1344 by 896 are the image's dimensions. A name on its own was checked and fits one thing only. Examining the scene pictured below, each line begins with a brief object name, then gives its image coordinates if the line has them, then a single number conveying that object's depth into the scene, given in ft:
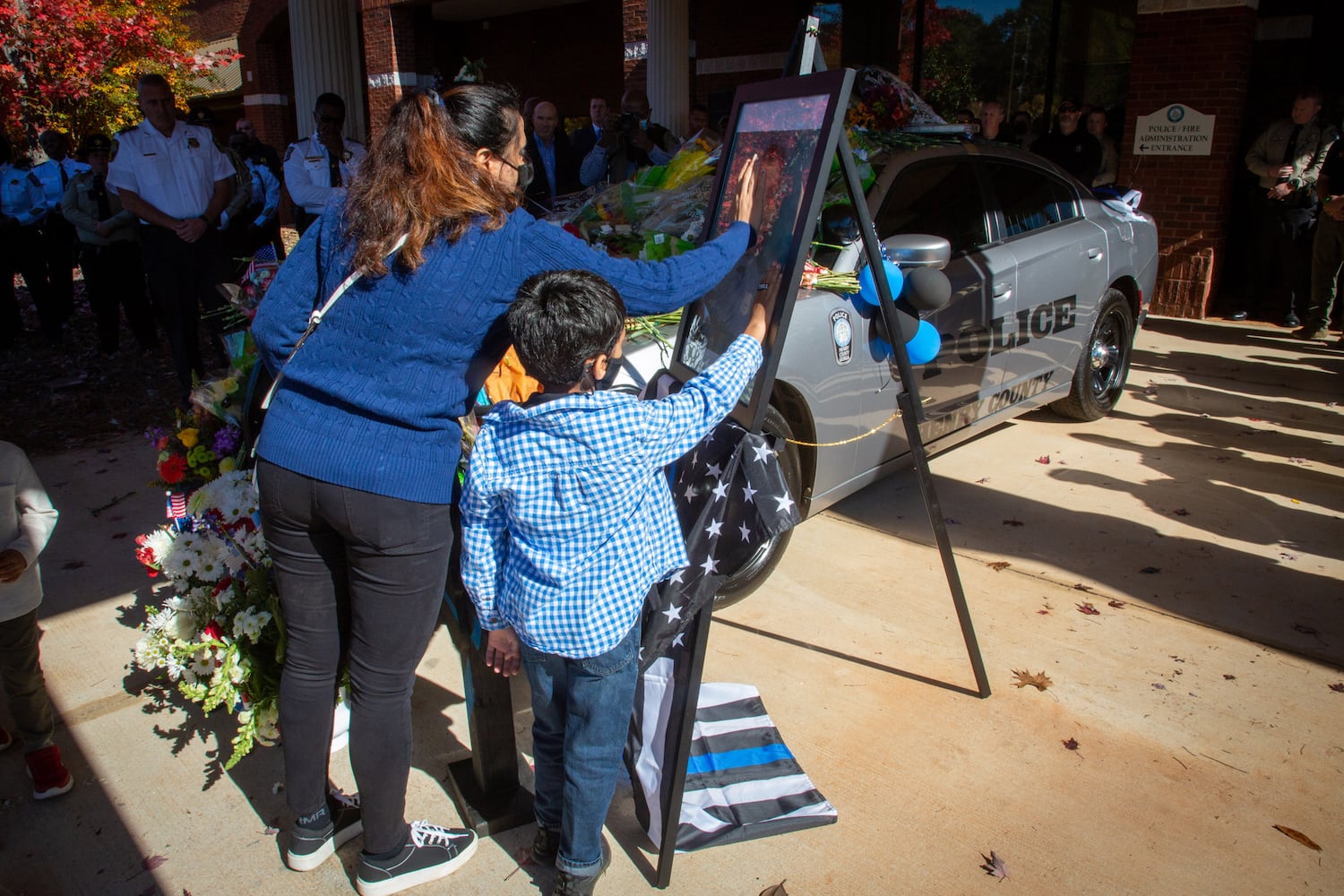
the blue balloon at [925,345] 9.93
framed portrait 7.43
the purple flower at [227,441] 11.23
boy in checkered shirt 6.34
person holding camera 27.76
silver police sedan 12.50
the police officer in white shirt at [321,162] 21.66
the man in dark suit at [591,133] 30.91
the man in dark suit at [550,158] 26.76
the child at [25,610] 8.53
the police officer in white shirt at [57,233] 30.63
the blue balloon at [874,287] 9.31
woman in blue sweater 6.33
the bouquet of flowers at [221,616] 9.63
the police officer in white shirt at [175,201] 19.40
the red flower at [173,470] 11.37
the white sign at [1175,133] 30.53
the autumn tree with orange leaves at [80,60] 43.52
